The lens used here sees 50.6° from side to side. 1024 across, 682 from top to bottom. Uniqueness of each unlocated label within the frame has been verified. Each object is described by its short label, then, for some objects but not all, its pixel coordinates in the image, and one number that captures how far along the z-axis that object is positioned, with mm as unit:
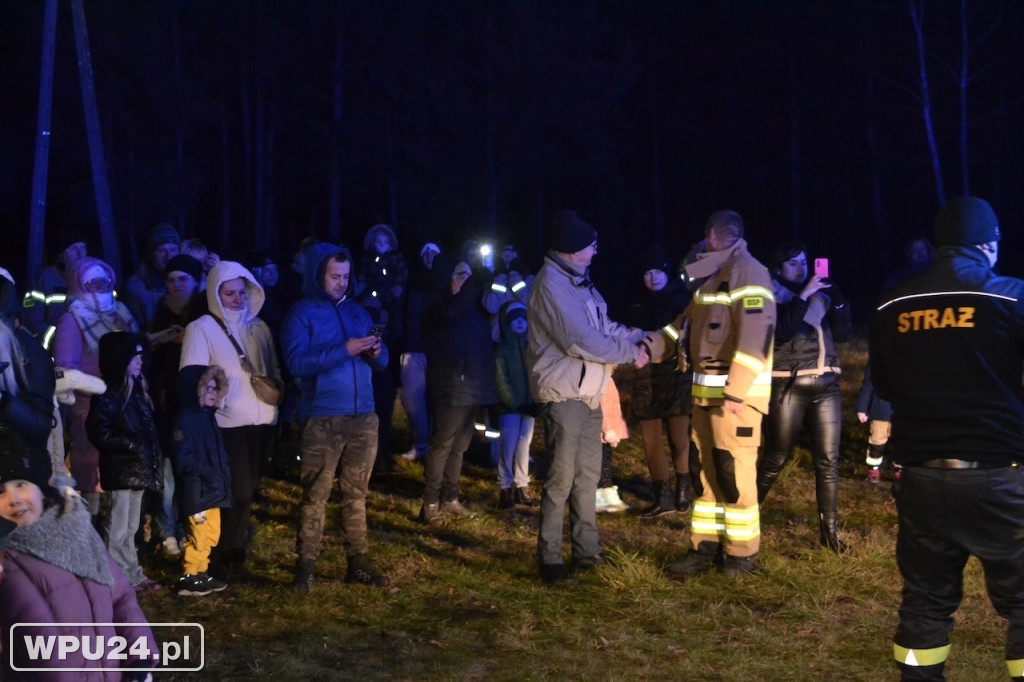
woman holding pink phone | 7039
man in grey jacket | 6438
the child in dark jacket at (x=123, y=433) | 6164
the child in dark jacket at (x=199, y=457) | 6309
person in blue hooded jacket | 6371
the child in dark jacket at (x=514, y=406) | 8664
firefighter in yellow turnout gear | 6336
